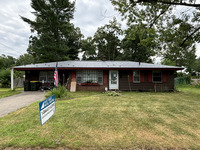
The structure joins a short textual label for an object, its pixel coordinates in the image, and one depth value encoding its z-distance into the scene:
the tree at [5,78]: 13.48
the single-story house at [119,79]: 10.31
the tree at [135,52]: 23.97
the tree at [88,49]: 26.12
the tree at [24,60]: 46.78
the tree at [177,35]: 8.11
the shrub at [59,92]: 6.51
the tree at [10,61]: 48.55
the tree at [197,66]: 35.82
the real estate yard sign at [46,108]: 2.15
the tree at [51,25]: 16.70
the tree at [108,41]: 26.09
